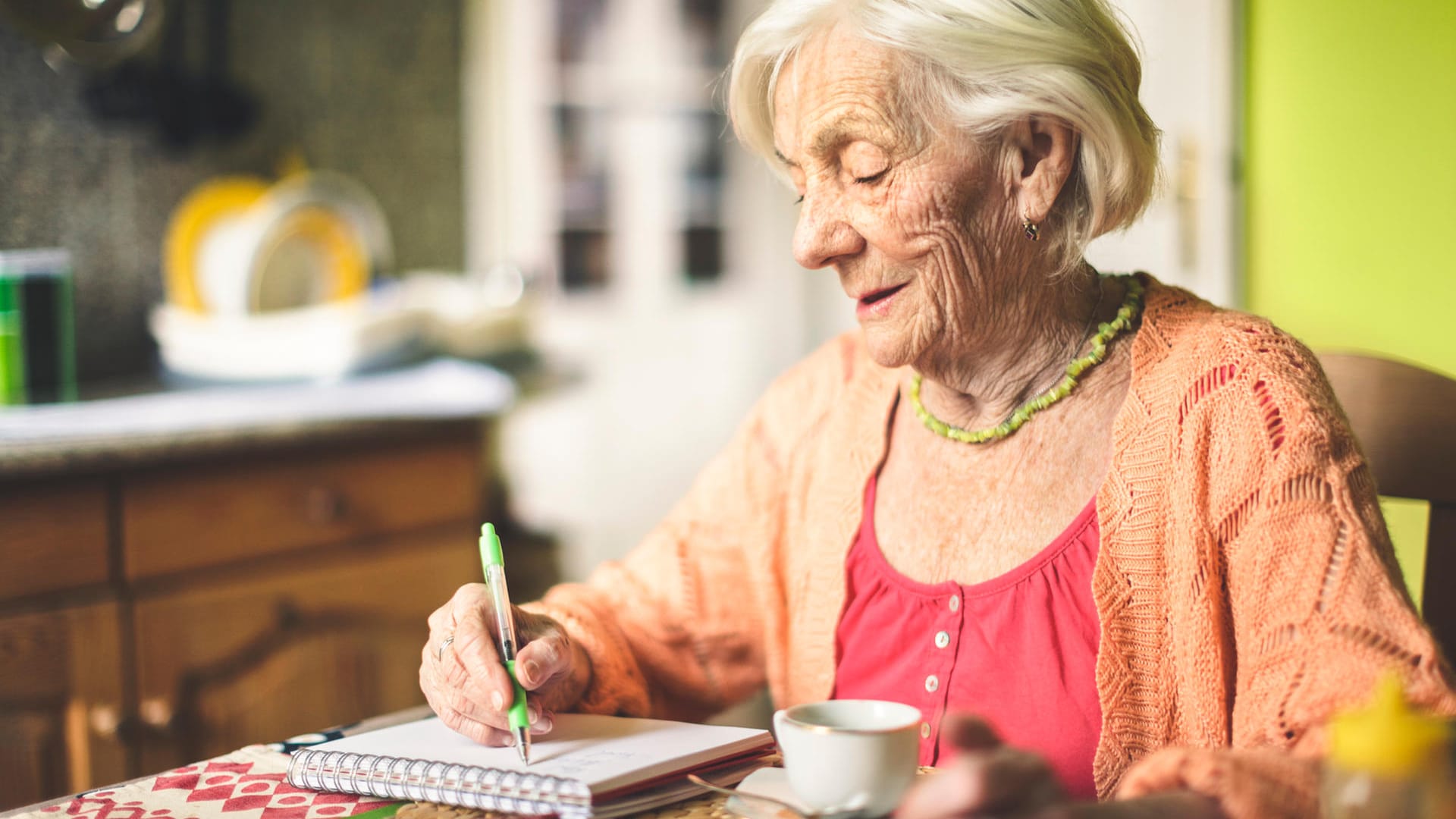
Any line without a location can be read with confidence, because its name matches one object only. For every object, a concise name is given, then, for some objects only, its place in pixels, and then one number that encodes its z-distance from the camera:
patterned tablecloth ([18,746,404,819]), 0.85
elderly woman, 0.95
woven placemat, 0.82
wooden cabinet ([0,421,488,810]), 1.67
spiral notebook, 0.82
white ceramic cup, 0.72
